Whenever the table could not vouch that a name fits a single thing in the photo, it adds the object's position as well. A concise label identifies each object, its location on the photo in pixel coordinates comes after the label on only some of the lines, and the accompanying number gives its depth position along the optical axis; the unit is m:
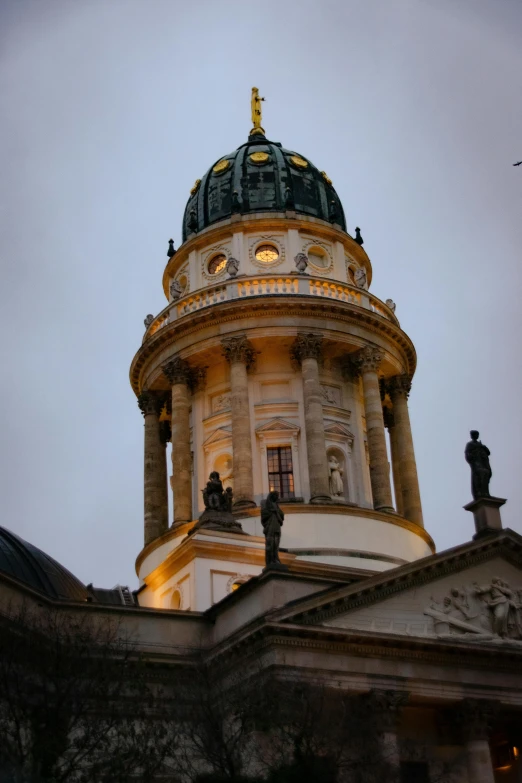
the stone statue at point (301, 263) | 48.52
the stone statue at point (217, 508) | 40.16
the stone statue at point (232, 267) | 48.60
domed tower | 42.59
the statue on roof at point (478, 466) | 38.38
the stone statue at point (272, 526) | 33.88
